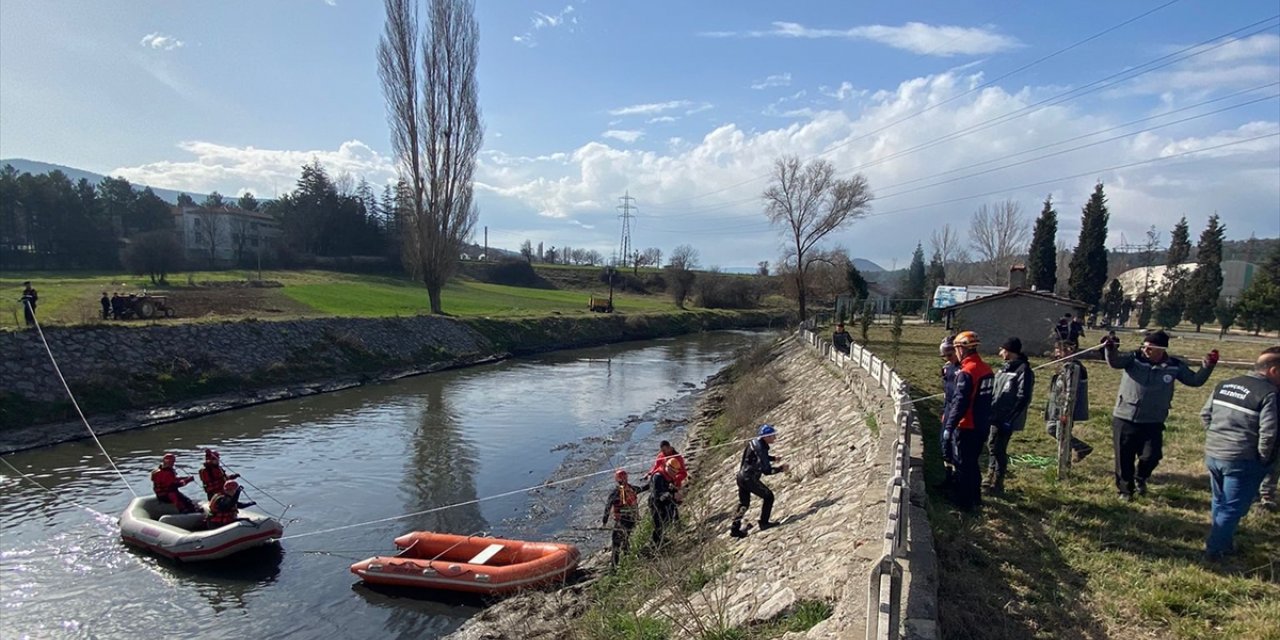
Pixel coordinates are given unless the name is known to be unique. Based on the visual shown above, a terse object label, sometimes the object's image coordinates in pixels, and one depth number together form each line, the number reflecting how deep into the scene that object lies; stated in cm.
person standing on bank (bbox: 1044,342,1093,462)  864
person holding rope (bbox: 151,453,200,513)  1320
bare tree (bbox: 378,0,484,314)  4038
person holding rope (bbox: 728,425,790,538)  936
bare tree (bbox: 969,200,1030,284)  7731
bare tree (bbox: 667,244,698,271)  7954
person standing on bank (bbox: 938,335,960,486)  798
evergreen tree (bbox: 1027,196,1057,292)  5875
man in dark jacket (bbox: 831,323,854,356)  2430
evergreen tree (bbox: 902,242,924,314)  8706
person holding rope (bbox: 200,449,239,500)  1313
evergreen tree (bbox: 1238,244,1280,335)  3906
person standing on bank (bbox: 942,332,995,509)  754
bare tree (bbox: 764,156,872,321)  4697
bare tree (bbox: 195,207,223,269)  7056
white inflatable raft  1168
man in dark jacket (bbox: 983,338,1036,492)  800
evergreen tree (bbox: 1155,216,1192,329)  4781
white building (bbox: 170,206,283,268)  6979
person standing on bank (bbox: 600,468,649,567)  1048
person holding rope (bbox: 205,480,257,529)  1243
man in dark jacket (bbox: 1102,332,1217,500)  726
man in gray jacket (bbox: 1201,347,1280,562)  574
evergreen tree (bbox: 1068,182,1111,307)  5562
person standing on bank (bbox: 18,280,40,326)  2261
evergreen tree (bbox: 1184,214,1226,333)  4738
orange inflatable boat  1060
